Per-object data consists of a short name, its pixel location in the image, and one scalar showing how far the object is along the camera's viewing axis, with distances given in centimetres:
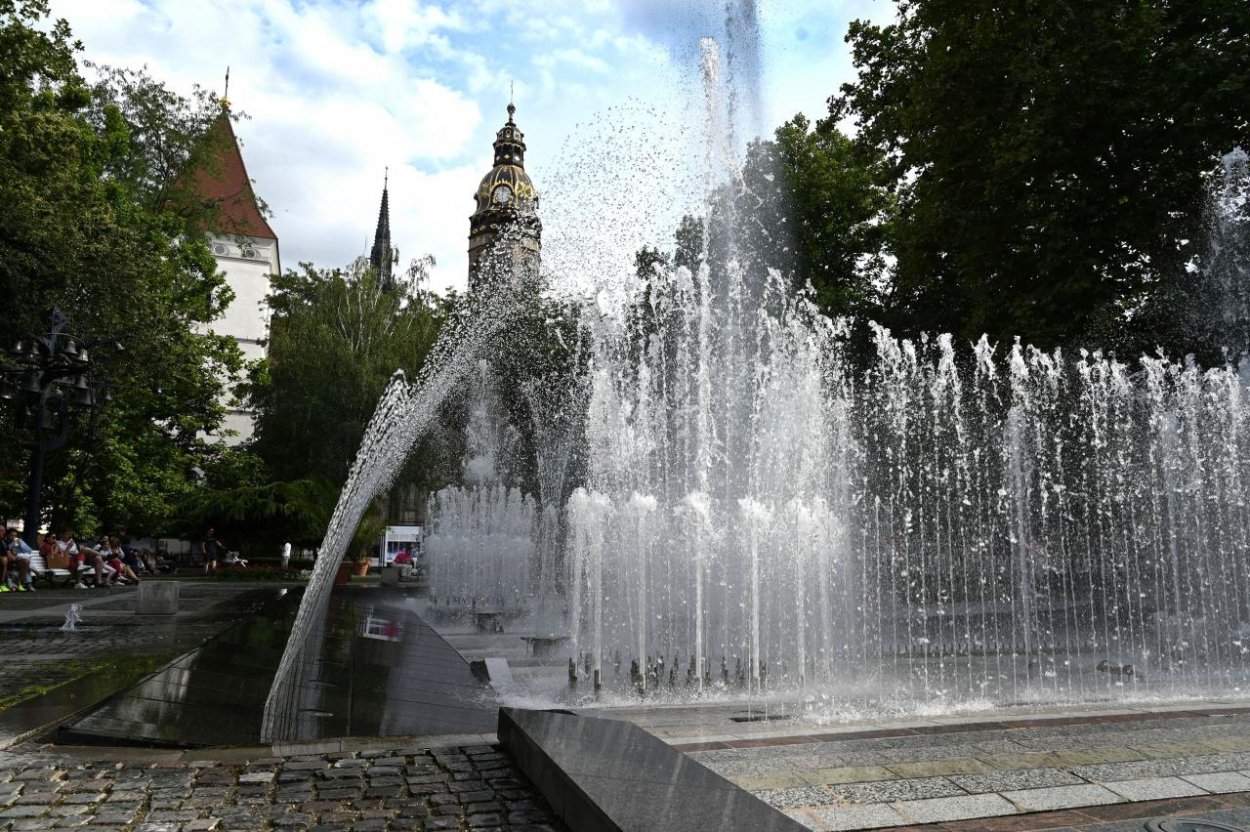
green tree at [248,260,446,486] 3162
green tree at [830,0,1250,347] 1360
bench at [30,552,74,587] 1817
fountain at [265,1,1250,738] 942
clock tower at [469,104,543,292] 7731
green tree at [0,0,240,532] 1981
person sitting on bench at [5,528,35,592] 1755
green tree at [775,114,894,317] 2620
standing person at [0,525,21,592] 1717
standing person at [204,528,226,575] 2772
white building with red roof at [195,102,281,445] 5406
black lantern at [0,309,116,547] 1533
